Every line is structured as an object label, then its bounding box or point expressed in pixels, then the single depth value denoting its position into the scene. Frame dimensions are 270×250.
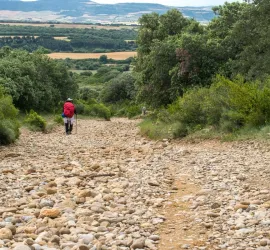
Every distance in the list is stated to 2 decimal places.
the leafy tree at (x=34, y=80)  32.84
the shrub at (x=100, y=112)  40.62
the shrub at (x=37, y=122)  24.09
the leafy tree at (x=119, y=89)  56.64
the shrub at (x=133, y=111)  44.06
